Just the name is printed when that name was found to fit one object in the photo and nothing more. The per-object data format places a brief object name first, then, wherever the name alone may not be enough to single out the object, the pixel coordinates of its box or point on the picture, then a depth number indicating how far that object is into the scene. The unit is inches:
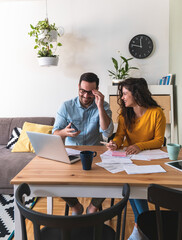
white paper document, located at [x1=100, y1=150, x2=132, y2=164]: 52.7
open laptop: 49.5
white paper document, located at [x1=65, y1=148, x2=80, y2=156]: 59.2
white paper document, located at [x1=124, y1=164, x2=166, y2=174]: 45.8
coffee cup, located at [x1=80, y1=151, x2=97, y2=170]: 46.5
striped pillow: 117.5
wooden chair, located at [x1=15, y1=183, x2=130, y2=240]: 26.8
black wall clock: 126.4
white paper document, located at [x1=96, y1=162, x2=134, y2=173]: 46.9
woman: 69.9
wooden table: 41.2
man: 72.7
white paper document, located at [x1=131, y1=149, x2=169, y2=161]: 55.0
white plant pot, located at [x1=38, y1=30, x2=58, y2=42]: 117.4
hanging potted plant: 117.5
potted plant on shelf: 120.6
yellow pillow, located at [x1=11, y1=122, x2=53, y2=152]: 111.7
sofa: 95.0
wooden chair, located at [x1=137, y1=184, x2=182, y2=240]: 31.4
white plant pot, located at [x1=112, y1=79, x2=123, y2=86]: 120.0
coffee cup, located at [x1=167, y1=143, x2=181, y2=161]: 52.9
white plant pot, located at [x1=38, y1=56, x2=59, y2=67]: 120.6
